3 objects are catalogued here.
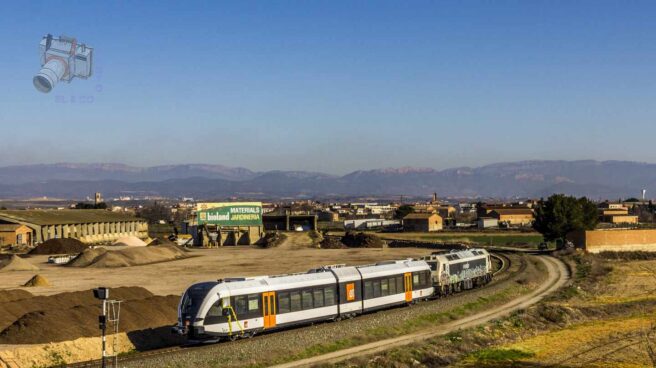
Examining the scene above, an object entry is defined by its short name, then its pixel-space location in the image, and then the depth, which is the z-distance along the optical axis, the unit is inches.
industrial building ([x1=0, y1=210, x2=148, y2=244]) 4906.5
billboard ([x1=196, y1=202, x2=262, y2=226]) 5137.8
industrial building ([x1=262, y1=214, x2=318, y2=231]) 6574.8
